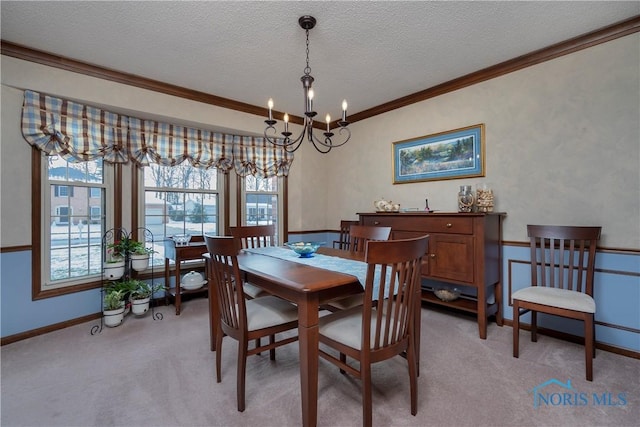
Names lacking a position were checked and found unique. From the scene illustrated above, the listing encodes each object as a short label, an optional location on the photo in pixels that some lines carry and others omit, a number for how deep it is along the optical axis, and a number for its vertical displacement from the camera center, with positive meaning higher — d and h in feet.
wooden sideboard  8.51 -1.24
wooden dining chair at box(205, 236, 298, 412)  5.37 -2.03
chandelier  6.85 +2.70
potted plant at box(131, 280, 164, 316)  9.93 -2.90
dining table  4.70 -1.28
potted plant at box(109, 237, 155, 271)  9.91 -1.34
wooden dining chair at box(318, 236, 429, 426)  4.53 -1.98
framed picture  10.07 +2.07
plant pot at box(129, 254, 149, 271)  9.96 -1.67
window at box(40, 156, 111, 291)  9.07 -0.29
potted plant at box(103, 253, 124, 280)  9.50 -1.82
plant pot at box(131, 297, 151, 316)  9.91 -3.14
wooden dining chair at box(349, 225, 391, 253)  7.70 -0.61
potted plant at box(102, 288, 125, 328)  9.24 -3.05
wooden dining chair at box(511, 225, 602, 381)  6.53 -1.75
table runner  5.62 -1.11
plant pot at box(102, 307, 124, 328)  9.23 -3.28
